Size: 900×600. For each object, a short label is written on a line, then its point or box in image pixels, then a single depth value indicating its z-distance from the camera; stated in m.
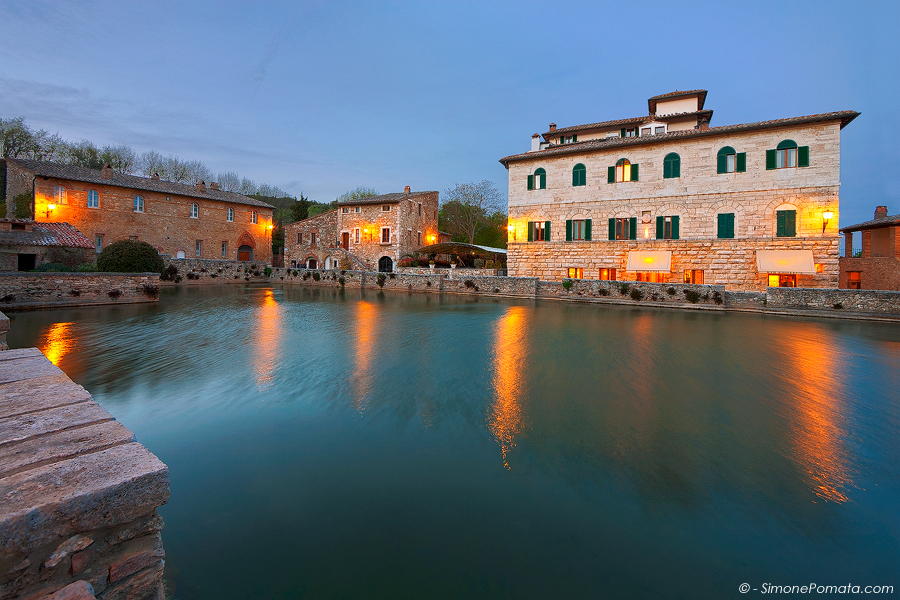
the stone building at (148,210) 28.39
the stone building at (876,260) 21.48
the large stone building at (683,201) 20.41
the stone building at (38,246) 18.27
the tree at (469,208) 44.50
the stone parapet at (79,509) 1.58
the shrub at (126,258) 19.28
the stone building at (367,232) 36.22
